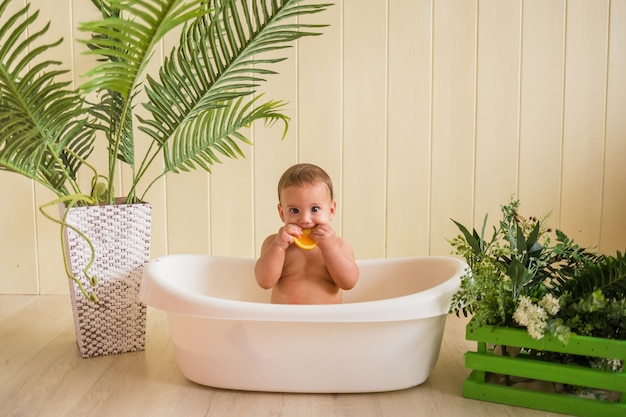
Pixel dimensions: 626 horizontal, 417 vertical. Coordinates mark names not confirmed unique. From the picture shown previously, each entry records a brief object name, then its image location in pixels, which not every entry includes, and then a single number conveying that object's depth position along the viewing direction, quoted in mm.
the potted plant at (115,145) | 1642
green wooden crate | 1438
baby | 1740
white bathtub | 1495
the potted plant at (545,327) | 1446
